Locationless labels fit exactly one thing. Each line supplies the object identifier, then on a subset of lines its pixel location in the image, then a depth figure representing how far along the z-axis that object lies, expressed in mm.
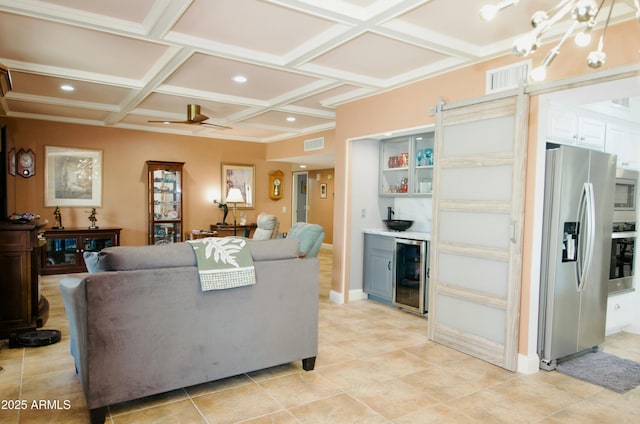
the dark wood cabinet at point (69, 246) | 6469
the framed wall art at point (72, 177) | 6727
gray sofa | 2320
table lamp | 7833
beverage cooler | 4668
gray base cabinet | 5125
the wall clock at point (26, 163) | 6445
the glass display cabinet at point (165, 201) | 7352
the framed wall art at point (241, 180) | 8305
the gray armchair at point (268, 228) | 5773
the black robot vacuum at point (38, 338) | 3564
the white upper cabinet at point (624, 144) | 4023
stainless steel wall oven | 3984
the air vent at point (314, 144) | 7215
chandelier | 1277
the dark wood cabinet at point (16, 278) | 3678
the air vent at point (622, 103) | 4004
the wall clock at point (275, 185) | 8828
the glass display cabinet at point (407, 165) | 4988
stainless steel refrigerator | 3311
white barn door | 3264
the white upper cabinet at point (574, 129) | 3502
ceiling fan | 5277
